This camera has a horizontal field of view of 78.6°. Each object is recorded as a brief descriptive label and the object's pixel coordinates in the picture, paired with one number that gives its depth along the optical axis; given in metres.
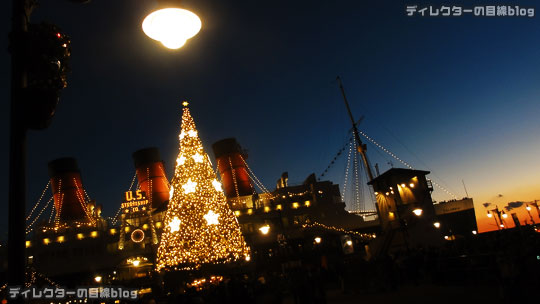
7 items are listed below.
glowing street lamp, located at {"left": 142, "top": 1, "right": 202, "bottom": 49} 3.48
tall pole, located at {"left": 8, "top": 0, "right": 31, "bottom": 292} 2.07
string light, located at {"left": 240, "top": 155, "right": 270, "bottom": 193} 49.39
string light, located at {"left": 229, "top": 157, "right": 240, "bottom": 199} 46.82
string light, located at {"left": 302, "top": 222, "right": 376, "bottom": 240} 31.15
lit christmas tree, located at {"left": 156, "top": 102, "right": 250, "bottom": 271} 18.52
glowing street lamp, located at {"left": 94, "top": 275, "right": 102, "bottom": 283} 33.78
